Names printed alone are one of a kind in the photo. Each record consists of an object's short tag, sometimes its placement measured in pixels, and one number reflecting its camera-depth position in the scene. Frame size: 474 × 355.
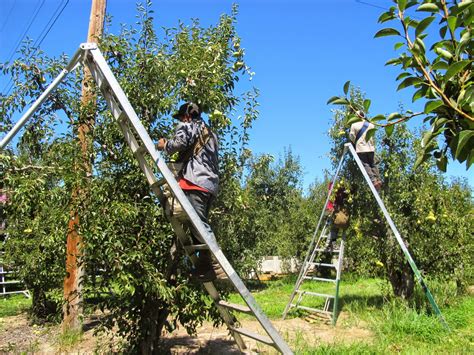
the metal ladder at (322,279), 7.59
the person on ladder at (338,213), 8.09
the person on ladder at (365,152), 7.15
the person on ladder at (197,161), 3.79
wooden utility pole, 4.38
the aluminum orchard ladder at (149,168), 3.34
